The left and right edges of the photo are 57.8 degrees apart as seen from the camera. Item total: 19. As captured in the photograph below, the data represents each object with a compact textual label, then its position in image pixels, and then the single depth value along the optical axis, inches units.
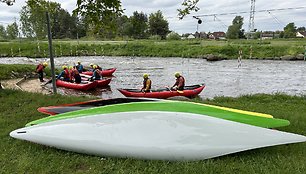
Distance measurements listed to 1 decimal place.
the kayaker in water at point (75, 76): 599.8
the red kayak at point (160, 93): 451.8
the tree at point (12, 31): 2470.5
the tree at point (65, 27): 2808.8
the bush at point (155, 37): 2284.4
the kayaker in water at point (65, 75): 615.9
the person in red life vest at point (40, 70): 641.0
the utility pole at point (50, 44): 330.5
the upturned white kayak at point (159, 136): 172.4
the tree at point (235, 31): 2390.5
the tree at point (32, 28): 1879.4
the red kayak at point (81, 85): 565.5
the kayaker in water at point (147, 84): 455.2
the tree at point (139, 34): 2371.6
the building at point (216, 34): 3558.1
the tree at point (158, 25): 2373.3
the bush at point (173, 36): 2295.8
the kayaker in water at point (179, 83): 470.5
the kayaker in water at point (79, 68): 727.2
